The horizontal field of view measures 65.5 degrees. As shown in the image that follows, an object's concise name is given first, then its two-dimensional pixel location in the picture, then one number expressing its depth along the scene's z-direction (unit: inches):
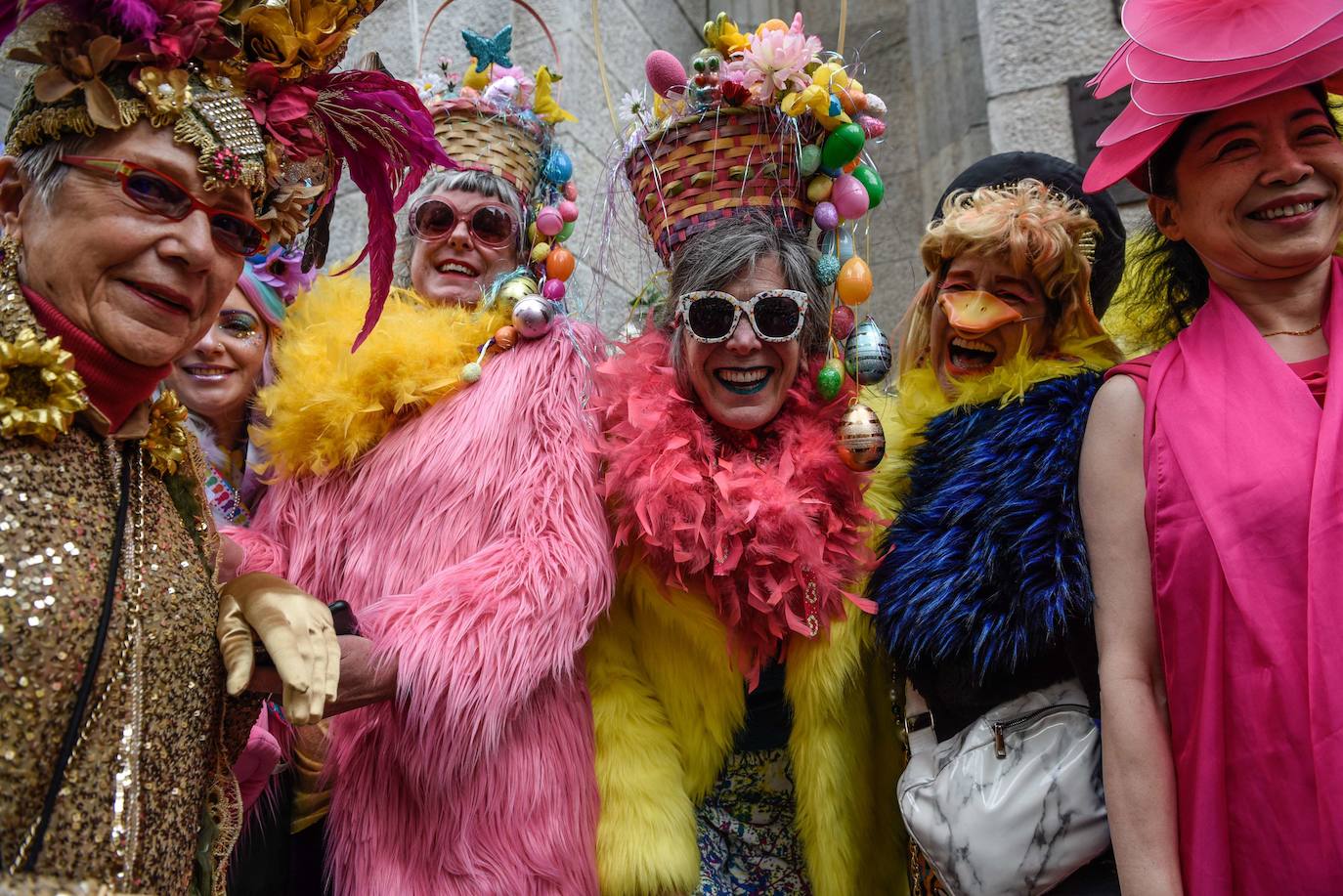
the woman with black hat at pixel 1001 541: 78.7
